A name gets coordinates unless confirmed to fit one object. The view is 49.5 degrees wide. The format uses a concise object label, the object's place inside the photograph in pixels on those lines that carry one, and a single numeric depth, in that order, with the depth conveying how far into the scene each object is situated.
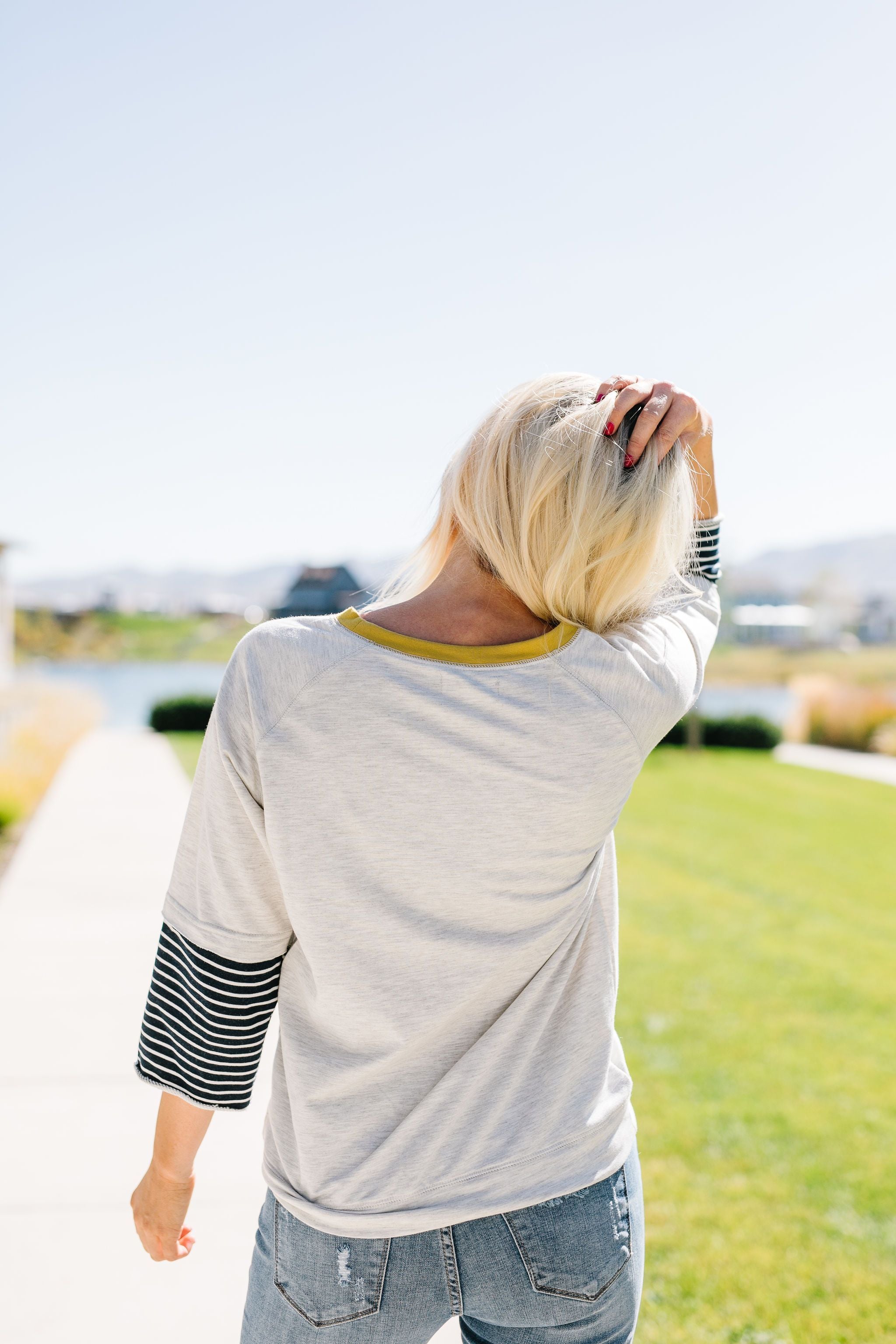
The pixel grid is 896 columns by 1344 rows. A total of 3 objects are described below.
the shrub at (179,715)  17.25
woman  0.97
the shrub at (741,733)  16.64
